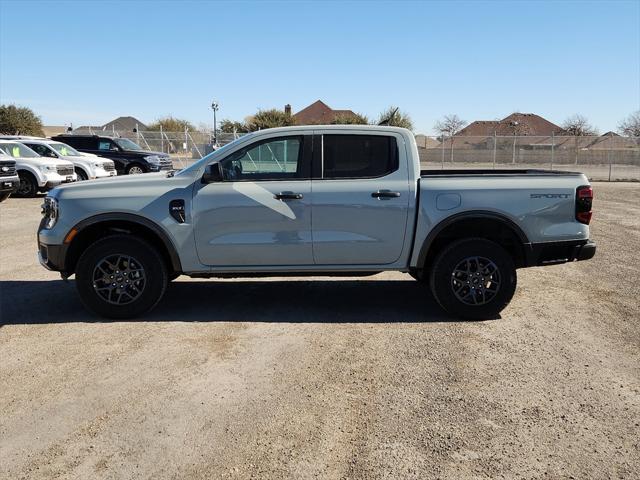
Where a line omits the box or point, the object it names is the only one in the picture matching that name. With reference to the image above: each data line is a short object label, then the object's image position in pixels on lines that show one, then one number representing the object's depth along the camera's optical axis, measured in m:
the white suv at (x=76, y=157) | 18.58
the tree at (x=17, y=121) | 53.72
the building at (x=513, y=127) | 75.75
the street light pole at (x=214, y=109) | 53.19
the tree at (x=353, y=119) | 46.69
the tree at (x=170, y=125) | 60.34
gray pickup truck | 5.49
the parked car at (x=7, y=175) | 14.66
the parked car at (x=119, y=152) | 21.95
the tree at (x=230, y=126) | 54.87
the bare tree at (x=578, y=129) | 74.81
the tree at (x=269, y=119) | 51.28
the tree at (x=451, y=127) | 80.12
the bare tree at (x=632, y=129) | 72.50
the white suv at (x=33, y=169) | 16.78
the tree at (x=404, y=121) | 44.29
